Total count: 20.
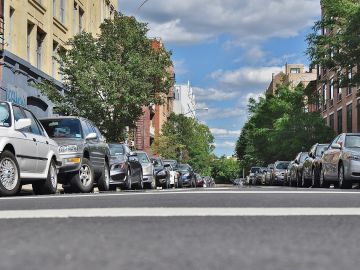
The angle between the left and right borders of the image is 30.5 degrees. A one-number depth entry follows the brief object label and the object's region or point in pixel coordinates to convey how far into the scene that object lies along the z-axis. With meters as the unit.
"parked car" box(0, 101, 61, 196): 11.58
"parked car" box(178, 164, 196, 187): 38.31
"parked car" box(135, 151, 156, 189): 24.67
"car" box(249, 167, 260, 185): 60.24
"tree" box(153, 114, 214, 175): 64.69
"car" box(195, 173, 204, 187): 54.14
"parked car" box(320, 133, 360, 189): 16.97
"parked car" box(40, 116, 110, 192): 15.04
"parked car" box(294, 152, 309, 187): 25.38
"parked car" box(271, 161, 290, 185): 37.19
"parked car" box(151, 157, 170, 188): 29.22
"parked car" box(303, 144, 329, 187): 21.72
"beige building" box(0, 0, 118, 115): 26.12
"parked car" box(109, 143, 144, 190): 19.38
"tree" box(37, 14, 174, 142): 28.19
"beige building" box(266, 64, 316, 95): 114.56
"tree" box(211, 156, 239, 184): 174.38
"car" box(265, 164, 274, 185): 41.32
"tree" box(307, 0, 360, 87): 27.23
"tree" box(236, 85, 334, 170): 52.94
